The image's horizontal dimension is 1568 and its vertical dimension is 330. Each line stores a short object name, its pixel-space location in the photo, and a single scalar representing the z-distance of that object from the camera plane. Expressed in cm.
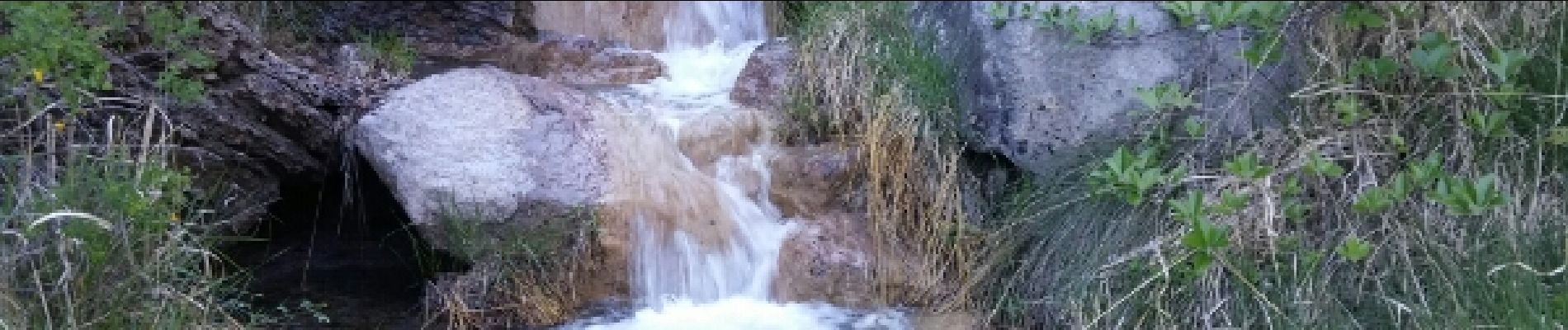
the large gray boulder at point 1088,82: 506
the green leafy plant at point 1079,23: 528
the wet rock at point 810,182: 530
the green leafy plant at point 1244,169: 424
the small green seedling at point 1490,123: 439
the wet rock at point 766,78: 582
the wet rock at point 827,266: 500
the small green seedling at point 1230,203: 412
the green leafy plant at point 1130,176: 441
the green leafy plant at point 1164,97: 477
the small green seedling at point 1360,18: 495
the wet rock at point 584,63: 652
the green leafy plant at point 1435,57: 460
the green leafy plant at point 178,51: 484
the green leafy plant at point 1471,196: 398
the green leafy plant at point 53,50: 439
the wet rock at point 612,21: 736
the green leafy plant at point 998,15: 548
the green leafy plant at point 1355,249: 394
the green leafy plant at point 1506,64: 448
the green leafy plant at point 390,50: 626
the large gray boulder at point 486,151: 486
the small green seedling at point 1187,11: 519
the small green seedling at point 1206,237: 401
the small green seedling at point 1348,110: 457
